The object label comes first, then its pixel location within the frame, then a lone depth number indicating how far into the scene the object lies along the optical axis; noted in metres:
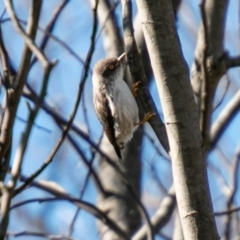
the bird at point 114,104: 10.16
